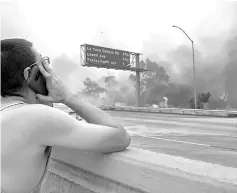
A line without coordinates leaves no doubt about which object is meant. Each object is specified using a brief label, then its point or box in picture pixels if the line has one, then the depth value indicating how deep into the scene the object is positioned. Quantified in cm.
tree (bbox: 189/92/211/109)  3185
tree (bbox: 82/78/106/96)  9681
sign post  3378
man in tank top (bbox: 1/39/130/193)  130
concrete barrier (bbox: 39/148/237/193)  121
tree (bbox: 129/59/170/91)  8521
